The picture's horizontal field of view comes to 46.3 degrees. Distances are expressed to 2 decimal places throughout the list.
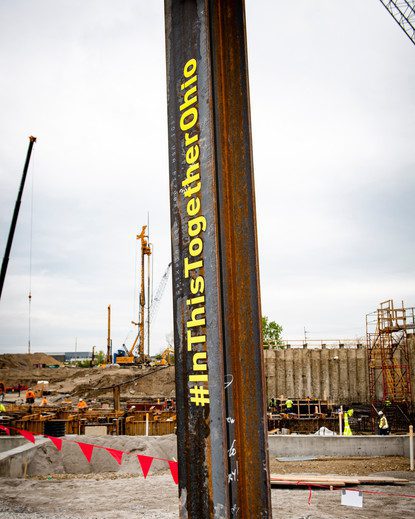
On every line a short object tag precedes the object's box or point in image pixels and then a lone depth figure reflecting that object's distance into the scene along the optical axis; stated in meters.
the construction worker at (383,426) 19.42
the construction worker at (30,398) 30.39
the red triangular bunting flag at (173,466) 10.34
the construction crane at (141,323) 61.93
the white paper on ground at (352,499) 7.34
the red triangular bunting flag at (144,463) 11.49
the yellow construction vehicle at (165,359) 61.70
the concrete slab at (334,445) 16.81
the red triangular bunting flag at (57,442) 14.08
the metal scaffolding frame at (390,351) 30.53
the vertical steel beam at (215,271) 3.64
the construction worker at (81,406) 24.70
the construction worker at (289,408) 27.41
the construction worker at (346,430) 19.58
